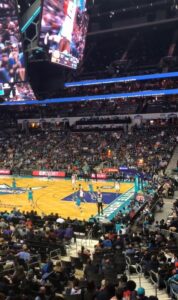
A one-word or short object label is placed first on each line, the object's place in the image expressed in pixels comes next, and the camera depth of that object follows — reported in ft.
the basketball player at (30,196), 101.74
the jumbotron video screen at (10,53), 117.08
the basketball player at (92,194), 109.29
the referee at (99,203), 88.93
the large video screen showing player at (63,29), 113.19
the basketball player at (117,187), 119.68
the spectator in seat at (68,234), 62.03
